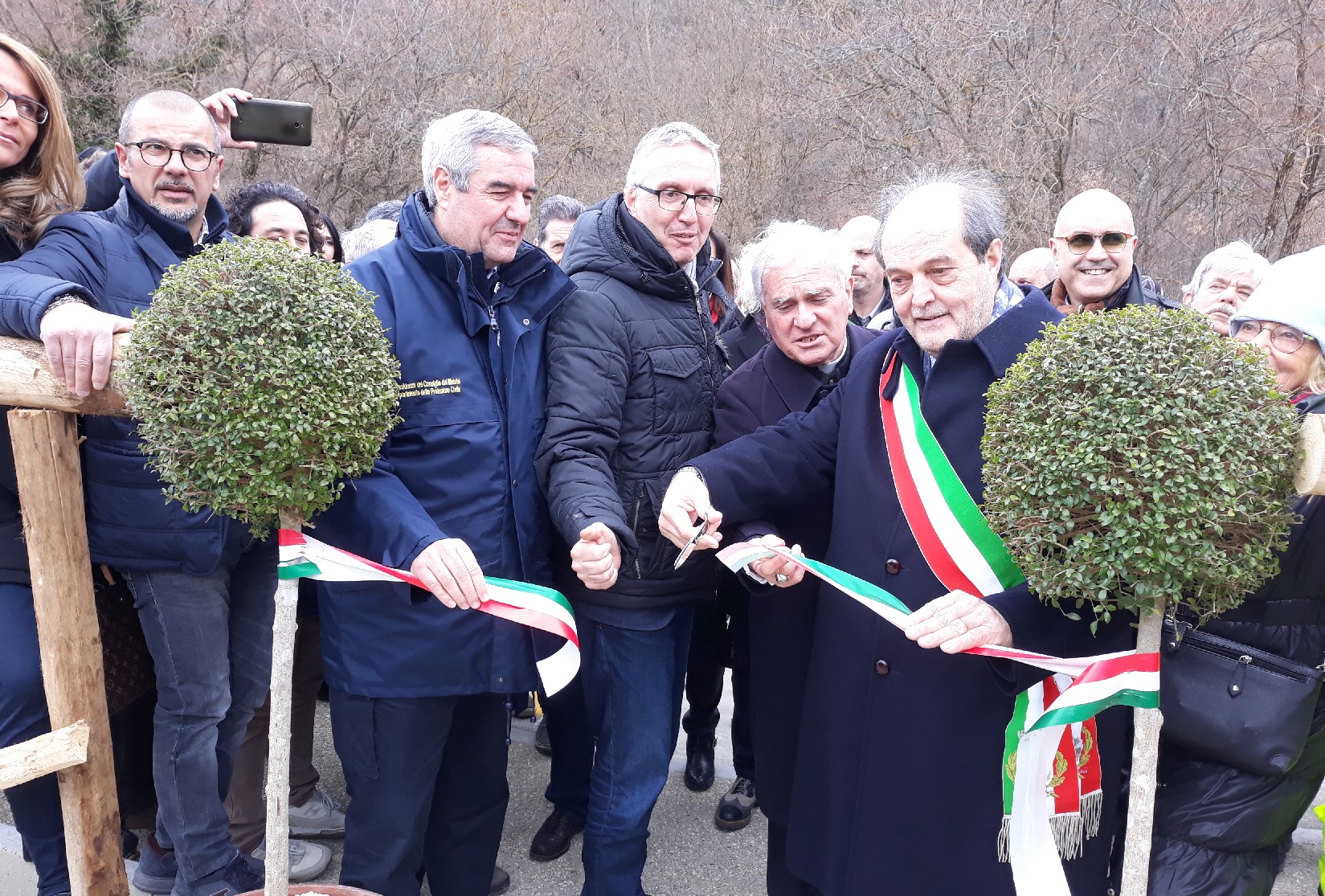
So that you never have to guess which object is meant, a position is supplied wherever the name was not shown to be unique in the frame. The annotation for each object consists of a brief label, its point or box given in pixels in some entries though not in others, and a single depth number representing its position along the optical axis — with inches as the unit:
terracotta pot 90.2
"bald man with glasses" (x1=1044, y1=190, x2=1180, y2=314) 167.2
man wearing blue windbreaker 100.9
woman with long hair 99.2
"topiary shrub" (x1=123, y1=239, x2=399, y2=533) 80.4
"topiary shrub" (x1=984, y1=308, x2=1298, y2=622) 69.6
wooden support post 94.5
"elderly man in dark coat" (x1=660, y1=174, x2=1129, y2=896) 91.4
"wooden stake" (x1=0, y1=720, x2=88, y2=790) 91.7
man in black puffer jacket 113.0
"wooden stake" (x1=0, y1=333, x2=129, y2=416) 90.1
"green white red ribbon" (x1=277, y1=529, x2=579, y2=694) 89.0
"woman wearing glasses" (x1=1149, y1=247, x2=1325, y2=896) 90.7
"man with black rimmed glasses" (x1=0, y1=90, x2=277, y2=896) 103.4
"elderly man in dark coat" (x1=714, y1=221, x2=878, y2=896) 114.9
